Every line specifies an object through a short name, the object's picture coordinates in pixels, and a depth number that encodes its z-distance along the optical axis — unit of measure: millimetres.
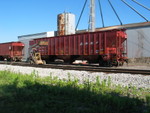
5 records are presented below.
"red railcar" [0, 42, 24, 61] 29188
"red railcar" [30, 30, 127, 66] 17141
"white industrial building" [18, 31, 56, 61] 38188
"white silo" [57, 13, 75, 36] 35284
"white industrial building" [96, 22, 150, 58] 24109
